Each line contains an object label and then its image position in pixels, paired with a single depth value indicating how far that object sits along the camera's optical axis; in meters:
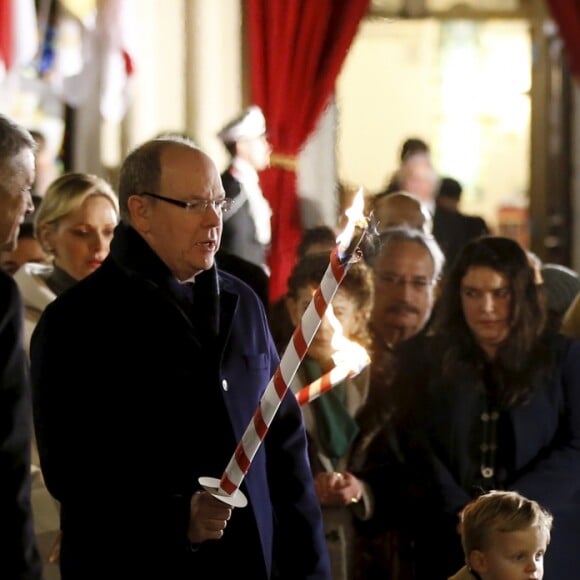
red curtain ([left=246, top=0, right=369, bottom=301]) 12.51
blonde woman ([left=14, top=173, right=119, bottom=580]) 6.66
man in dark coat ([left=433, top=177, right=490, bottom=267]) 13.05
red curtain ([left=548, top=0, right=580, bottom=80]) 14.07
